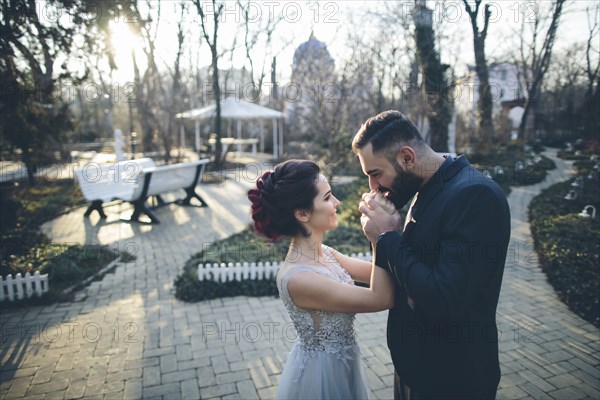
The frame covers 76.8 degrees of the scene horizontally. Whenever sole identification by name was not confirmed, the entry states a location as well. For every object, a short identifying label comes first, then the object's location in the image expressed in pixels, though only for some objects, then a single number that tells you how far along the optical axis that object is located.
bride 2.14
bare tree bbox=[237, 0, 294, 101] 17.31
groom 1.58
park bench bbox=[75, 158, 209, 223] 9.16
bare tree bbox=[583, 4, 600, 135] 17.06
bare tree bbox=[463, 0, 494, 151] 18.64
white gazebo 18.88
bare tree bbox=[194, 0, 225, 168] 15.12
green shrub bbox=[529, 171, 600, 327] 5.15
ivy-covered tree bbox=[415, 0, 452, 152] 12.05
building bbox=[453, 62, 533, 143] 20.83
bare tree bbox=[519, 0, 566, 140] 20.18
